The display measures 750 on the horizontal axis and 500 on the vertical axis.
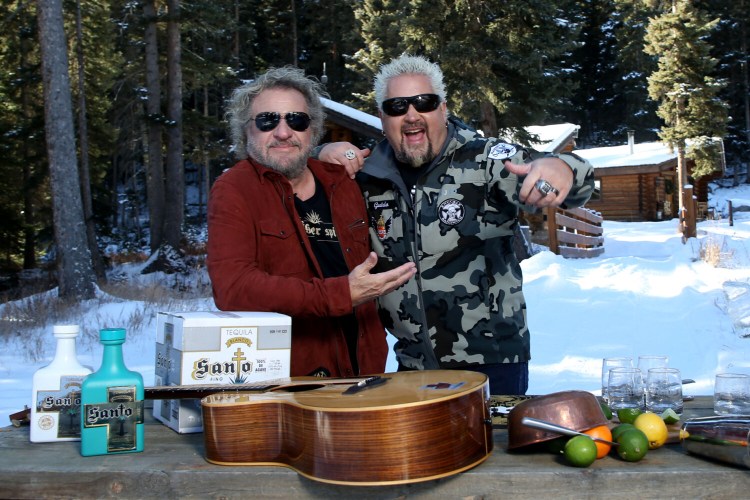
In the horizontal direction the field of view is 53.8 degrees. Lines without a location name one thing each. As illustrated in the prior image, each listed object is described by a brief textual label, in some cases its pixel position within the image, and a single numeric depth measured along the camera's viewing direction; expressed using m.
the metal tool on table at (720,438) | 1.83
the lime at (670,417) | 2.18
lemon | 2.02
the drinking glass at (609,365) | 2.53
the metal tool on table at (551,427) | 1.87
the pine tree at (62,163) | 13.06
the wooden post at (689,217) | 18.61
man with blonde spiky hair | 3.00
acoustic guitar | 1.69
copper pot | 1.91
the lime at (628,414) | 2.15
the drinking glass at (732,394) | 2.39
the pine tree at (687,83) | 28.69
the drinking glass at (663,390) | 2.42
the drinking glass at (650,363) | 2.53
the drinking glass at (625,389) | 2.46
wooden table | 1.79
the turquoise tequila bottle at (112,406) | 1.98
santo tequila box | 2.15
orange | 1.90
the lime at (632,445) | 1.88
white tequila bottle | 2.15
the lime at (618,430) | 1.94
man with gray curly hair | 2.44
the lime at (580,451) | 1.81
